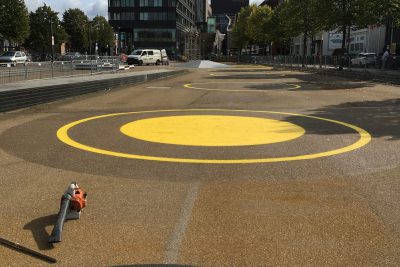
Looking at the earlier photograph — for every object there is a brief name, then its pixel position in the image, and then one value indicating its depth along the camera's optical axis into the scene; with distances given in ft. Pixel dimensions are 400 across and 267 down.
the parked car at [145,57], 195.72
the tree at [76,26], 376.07
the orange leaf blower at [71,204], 13.85
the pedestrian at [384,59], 122.01
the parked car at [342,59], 129.00
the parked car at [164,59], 214.90
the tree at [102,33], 389.39
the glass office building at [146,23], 377.50
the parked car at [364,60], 146.41
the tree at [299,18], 171.63
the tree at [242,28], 327.45
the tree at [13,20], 195.77
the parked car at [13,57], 157.58
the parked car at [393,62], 120.88
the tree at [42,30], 293.00
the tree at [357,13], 93.20
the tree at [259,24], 263.25
